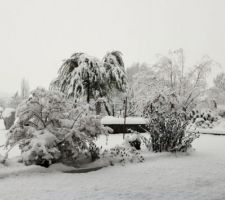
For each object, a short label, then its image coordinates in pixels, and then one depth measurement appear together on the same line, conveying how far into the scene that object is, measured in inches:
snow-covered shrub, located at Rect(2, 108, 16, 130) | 607.2
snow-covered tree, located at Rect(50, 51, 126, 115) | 504.7
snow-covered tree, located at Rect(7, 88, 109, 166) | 207.6
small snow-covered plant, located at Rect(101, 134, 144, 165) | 237.6
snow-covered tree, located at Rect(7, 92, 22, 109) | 1794.3
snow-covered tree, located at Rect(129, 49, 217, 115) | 860.0
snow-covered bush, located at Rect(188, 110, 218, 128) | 660.7
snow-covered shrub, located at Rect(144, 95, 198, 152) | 287.0
